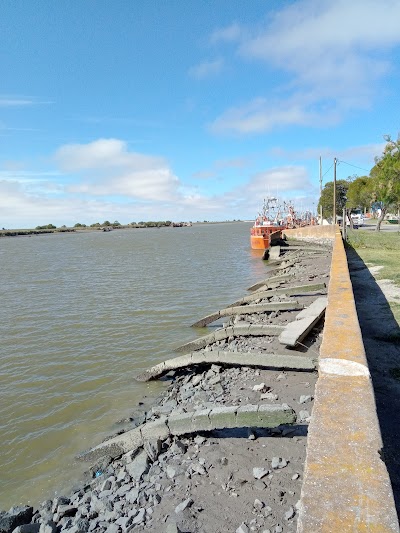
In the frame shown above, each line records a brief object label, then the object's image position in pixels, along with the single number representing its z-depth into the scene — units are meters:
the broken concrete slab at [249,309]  10.36
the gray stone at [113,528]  3.41
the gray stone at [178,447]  4.41
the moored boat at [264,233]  43.08
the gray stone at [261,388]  5.65
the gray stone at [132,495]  3.82
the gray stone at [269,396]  5.23
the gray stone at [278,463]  3.73
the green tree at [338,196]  79.31
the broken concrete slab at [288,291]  11.77
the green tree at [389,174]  28.66
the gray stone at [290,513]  3.03
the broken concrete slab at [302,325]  6.88
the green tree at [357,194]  57.10
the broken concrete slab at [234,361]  5.73
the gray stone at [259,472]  3.63
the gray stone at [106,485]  4.31
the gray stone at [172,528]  3.07
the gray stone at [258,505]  3.22
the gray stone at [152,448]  4.50
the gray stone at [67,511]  4.09
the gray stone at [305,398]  4.90
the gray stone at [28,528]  3.87
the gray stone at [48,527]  3.77
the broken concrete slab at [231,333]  8.22
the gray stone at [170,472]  3.99
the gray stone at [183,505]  3.41
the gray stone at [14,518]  4.11
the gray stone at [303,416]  4.46
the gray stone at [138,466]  4.29
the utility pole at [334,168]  35.50
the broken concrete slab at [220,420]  4.09
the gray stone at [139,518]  3.44
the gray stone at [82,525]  3.61
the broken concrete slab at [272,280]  17.45
